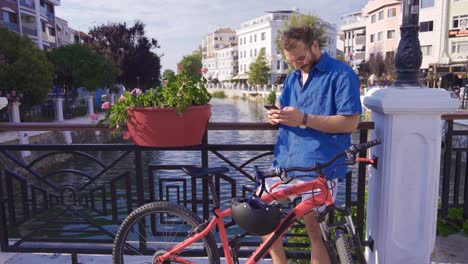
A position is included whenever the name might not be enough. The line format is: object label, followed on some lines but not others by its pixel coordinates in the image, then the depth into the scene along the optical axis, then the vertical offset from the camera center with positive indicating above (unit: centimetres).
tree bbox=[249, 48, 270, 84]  6097 +133
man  200 -16
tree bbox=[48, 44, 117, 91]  2550 +101
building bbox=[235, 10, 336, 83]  6581 +692
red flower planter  228 -27
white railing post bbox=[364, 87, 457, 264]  229 -56
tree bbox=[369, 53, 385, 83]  4066 +128
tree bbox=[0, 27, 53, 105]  1661 +57
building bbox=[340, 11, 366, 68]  5278 +621
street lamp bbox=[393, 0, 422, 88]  235 +18
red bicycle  197 -78
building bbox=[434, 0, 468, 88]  3244 +249
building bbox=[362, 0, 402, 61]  4162 +569
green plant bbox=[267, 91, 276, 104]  3722 -169
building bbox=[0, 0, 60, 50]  3023 +545
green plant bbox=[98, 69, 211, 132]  229 -10
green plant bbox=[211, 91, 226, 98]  7235 -259
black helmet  193 -67
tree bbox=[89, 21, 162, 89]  3531 +299
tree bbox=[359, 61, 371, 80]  4406 +94
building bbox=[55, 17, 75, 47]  4326 +599
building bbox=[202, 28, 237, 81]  8844 +701
